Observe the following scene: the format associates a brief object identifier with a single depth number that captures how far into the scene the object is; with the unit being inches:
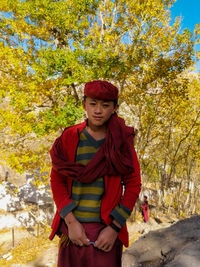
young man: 58.2
